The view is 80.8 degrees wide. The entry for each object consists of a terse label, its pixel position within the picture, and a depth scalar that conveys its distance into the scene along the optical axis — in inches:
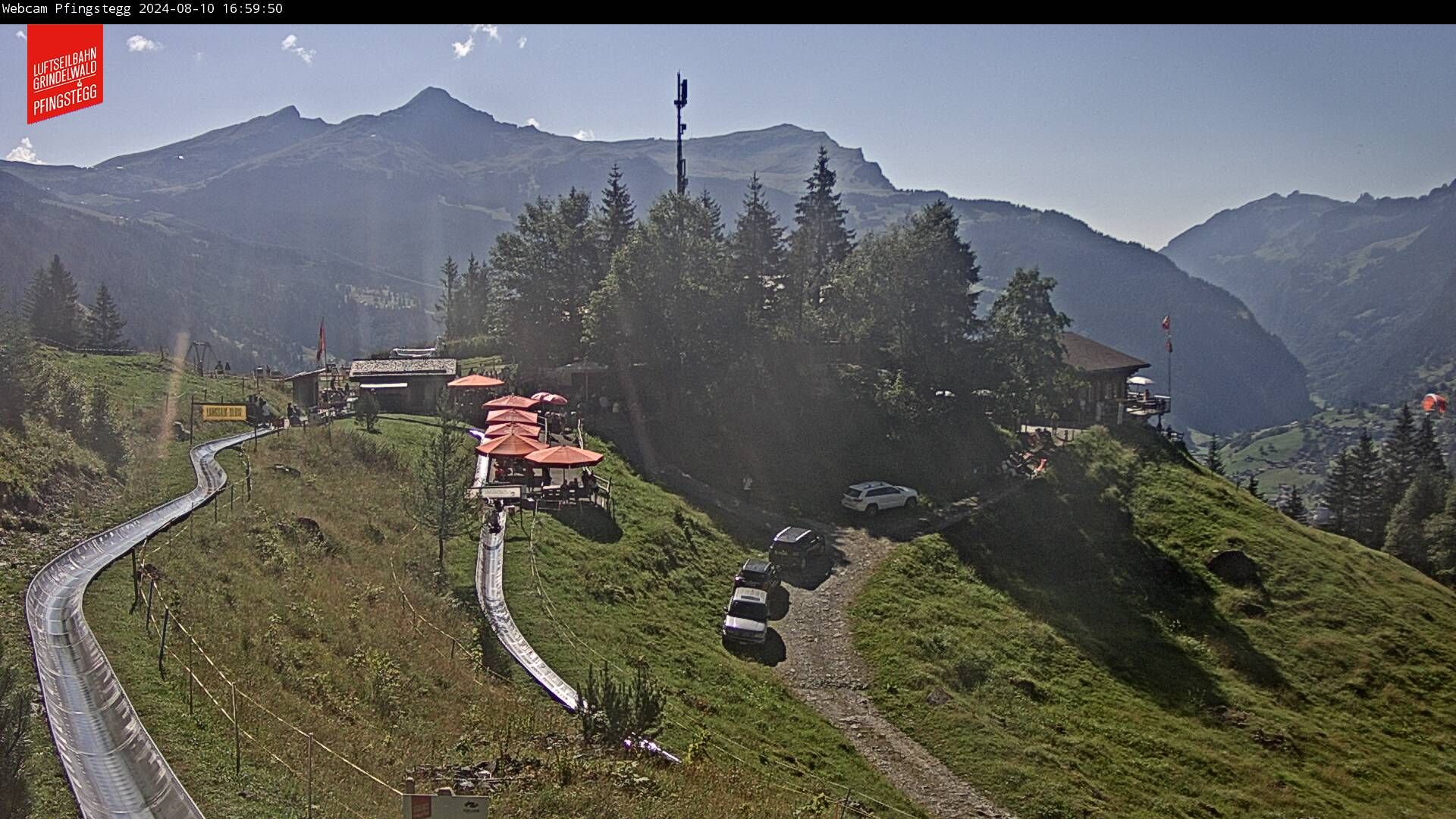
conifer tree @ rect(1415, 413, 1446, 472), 3467.0
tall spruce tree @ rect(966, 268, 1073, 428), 2143.2
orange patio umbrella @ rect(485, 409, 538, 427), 1755.7
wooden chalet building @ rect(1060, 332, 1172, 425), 2426.2
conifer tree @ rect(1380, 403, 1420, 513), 3331.7
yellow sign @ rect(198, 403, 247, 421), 1766.7
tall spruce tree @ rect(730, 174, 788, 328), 2653.5
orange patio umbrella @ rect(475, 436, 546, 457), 1494.8
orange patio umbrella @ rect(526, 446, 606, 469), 1434.5
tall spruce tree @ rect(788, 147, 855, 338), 2780.5
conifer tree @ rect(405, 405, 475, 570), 1134.4
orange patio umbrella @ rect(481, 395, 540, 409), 1873.8
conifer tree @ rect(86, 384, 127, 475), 1263.5
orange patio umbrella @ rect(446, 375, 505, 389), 2135.8
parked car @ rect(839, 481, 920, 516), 1745.8
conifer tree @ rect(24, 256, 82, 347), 3474.4
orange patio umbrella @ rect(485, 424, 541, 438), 1642.5
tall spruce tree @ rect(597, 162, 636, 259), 2859.3
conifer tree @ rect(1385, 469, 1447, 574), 2748.5
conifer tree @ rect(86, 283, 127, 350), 3939.5
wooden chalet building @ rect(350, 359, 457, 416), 2246.6
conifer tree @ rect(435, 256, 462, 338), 4069.9
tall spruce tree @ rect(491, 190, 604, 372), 2625.5
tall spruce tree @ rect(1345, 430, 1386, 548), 3191.4
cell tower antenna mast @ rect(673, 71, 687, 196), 2677.2
